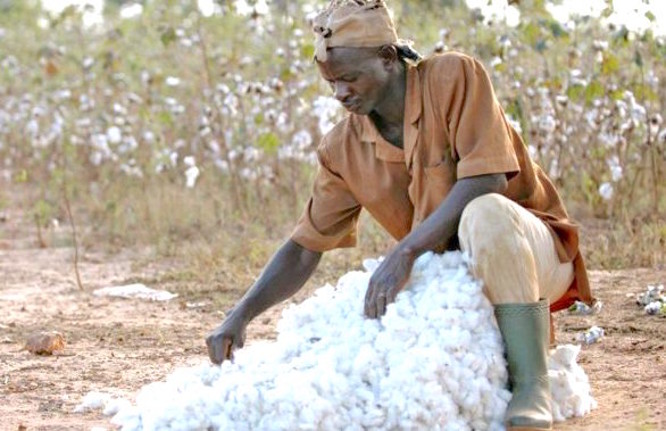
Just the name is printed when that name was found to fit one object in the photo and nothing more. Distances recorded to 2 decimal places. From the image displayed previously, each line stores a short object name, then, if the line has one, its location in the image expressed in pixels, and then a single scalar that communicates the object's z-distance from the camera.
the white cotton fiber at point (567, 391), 6.60
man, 6.30
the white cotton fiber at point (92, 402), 7.47
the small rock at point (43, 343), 9.25
